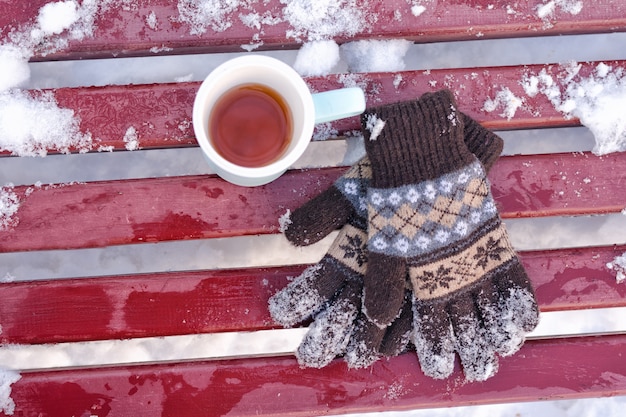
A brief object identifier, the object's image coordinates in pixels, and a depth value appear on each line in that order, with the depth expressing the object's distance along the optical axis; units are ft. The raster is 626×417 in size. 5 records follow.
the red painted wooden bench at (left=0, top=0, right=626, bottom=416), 2.50
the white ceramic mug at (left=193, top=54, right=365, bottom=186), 2.01
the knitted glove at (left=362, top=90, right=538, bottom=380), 2.32
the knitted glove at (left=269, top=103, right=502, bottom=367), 2.43
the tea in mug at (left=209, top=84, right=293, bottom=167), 2.24
